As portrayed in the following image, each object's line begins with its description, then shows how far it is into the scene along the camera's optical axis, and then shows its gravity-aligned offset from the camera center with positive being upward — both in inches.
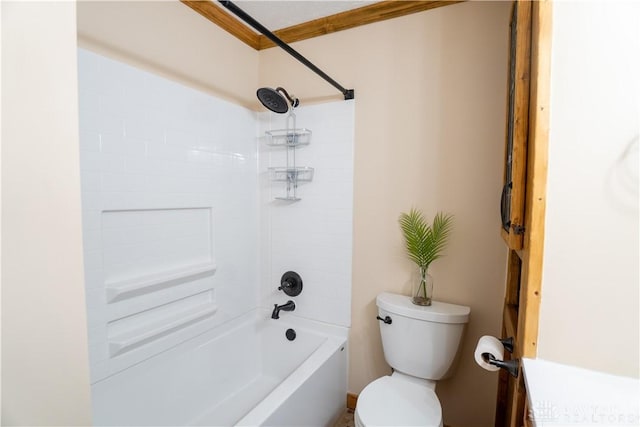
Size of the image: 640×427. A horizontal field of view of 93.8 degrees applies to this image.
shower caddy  78.2 +10.6
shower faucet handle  80.2 -23.2
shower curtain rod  43.6 +27.4
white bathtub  53.9 -39.2
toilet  51.3 -31.8
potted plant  62.9 -9.4
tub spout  76.3 -29.1
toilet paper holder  37.4 -21.7
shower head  63.7 +21.4
